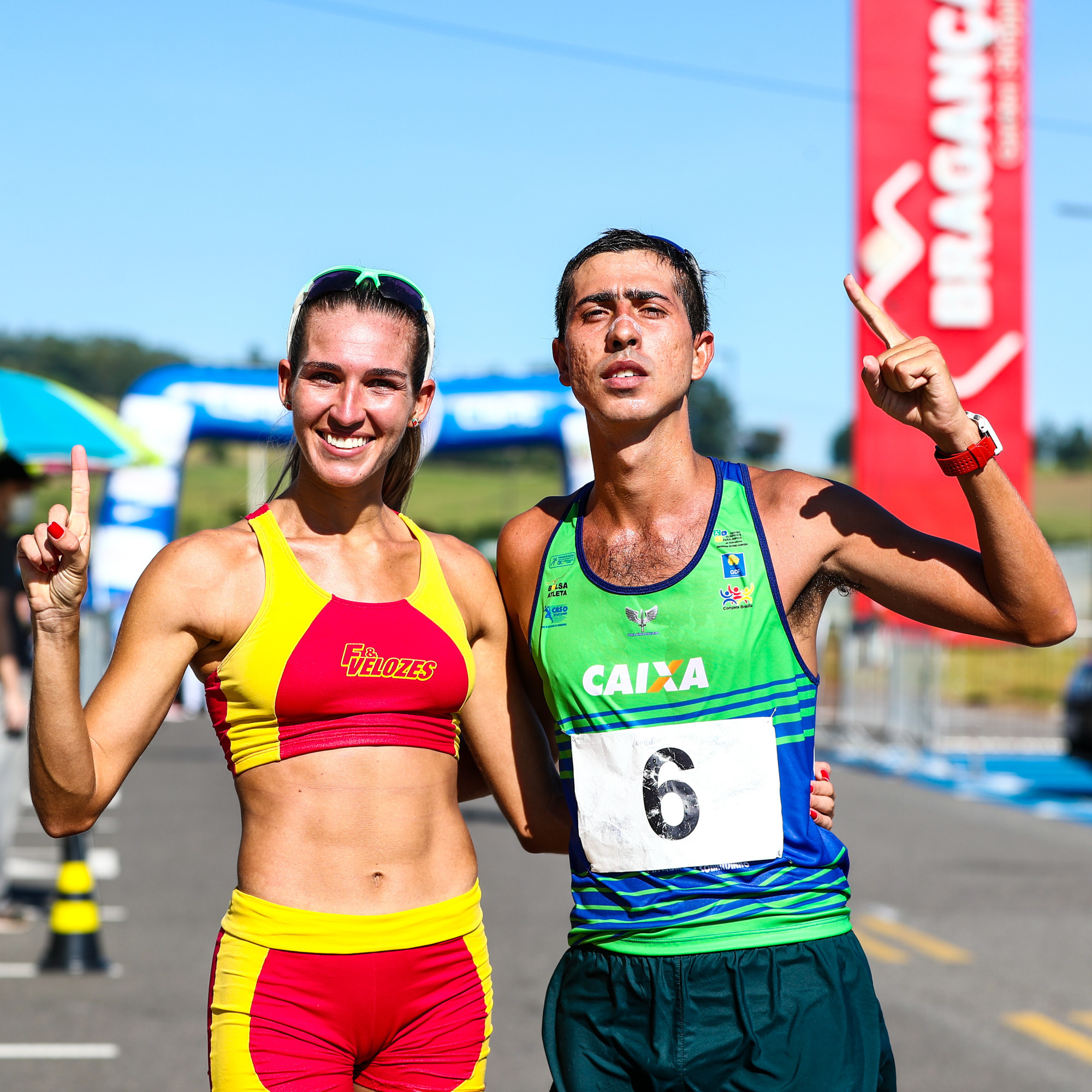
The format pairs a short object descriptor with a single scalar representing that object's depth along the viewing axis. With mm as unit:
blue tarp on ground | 13977
